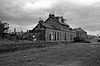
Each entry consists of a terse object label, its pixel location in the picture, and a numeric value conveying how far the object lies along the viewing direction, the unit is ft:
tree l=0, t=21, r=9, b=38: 91.25
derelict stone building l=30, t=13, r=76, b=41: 137.39
